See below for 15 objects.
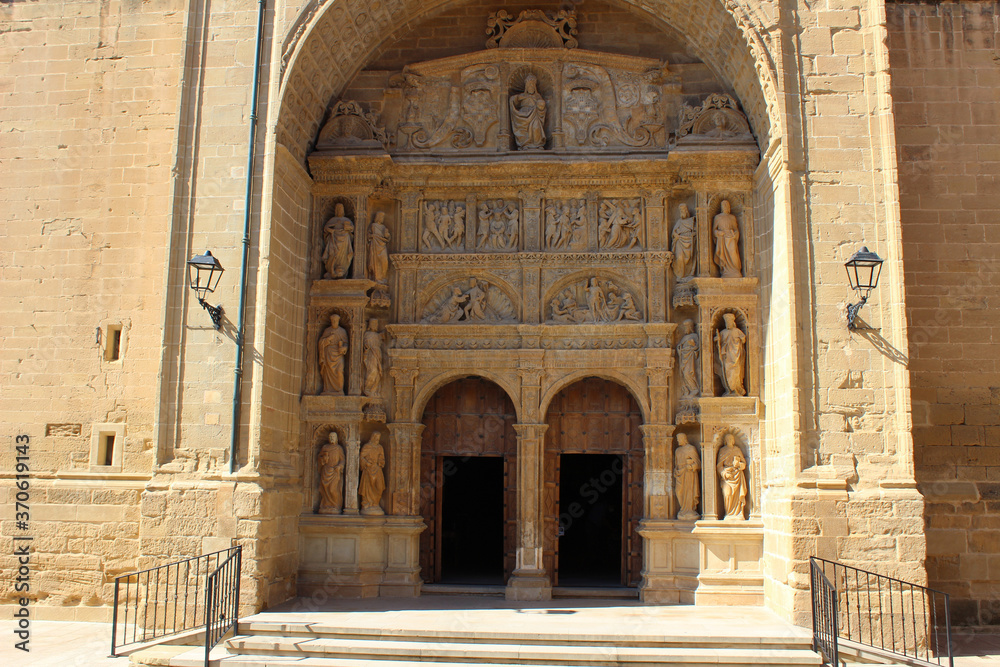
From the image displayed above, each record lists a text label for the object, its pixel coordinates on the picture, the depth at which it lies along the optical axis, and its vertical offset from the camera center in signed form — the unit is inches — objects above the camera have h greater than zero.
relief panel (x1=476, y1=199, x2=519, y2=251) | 423.2 +120.4
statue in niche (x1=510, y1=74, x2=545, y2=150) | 425.4 +175.3
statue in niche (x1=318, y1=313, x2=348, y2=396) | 405.7 +49.0
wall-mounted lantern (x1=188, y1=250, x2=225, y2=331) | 342.3 +79.0
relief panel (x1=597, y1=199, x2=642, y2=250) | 418.6 +120.2
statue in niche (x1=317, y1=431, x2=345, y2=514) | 399.2 -6.0
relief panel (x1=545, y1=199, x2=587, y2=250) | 421.1 +121.8
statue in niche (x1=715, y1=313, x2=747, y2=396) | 388.5 +49.9
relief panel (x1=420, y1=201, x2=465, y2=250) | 424.2 +119.6
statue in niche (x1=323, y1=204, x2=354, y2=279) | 414.6 +106.5
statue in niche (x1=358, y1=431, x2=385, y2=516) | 400.8 -8.3
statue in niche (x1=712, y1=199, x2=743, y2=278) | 400.2 +105.3
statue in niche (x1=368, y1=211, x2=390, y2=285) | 418.0 +105.1
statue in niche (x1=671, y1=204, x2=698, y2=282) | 408.5 +106.3
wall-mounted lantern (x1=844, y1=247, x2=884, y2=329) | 326.1 +78.5
